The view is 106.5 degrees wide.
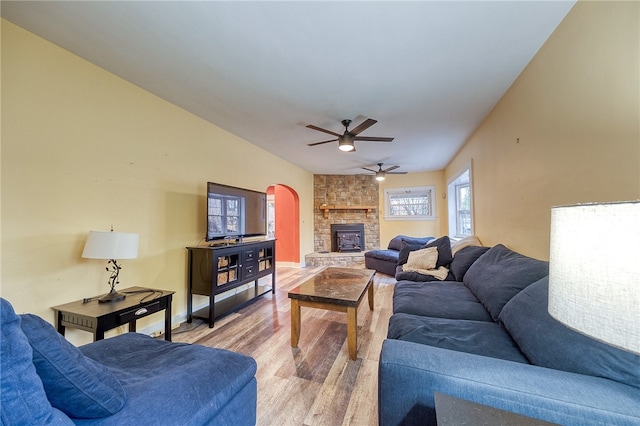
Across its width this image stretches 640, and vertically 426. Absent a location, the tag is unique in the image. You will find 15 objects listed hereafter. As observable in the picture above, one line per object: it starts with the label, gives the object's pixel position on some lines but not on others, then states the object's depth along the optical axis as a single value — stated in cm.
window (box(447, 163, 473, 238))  481
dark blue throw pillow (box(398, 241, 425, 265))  392
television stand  278
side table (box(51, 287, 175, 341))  168
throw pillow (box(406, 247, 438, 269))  323
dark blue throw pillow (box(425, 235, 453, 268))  325
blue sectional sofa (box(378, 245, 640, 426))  76
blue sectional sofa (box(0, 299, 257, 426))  64
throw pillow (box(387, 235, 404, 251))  555
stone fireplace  671
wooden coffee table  206
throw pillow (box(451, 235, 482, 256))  332
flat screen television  297
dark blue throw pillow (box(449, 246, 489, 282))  270
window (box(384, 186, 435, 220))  645
